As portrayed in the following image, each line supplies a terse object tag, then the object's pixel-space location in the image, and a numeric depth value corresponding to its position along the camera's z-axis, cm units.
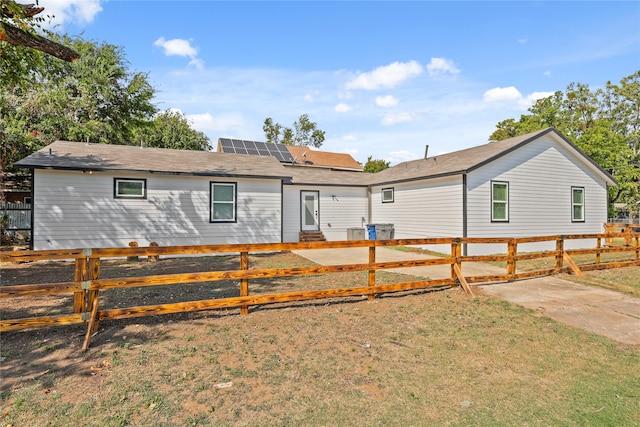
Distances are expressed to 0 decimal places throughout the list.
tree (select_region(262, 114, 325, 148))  5851
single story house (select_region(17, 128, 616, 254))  1187
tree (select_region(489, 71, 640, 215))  2338
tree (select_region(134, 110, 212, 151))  3472
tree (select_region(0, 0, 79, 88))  521
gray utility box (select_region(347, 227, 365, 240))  1786
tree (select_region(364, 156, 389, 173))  4372
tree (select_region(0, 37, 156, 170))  1686
